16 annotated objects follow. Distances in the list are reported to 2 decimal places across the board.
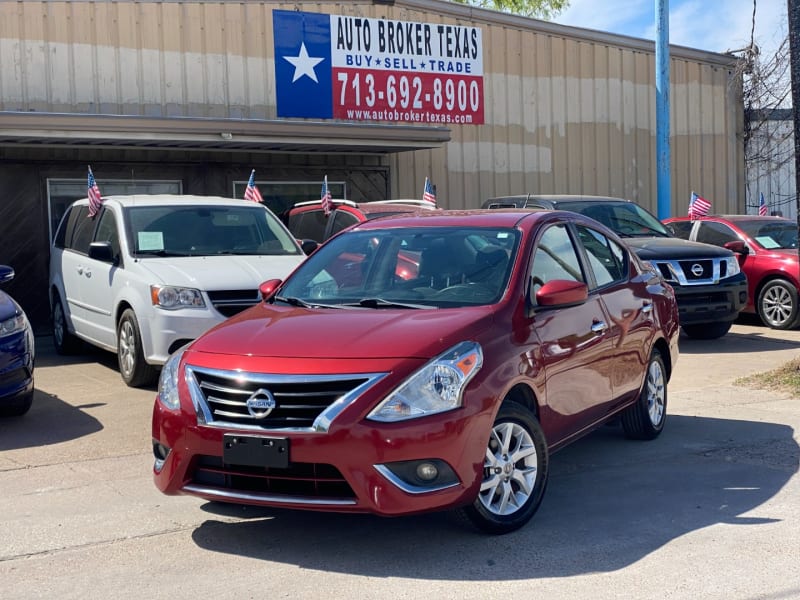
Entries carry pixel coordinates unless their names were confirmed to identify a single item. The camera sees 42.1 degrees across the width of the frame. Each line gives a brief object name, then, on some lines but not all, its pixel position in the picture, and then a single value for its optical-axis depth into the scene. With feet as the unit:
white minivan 29.63
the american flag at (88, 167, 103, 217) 36.45
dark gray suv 40.19
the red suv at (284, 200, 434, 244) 41.63
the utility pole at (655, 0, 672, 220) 57.06
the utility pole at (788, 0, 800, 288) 31.09
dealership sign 51.80
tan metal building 46.09
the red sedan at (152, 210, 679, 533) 15.53
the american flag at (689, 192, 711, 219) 50.19
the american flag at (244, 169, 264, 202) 44.86
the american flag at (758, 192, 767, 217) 59.97
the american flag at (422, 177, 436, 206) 48.91
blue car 25.68
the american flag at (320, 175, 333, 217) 43.57
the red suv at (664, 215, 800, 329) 44.83
